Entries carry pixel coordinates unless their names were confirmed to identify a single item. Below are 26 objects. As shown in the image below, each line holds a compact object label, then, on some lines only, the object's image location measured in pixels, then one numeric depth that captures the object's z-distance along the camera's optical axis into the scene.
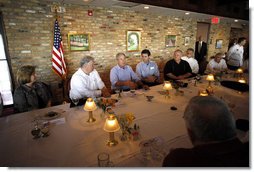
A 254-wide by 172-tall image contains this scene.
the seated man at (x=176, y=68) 4.03
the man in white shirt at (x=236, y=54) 6.36
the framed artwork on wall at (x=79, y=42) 4.23
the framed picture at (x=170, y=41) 6.38
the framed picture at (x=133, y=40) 5.29
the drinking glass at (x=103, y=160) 1.11
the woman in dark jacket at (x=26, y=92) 2.22
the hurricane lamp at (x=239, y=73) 3.81
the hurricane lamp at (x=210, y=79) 2.73
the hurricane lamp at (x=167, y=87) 2.46
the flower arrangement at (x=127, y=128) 1.43
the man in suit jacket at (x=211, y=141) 0.83
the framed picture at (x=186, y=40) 7.02
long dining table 1.19
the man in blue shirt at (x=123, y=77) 3.39
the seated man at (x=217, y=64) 4.64
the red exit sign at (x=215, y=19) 6.67
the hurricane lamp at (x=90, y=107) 1.71
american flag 3.81
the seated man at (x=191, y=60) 4.88
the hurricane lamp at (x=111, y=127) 1.33
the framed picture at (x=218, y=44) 8.38
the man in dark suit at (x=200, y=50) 7.71
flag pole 4.06
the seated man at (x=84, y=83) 2.64
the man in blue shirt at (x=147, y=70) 3.87
